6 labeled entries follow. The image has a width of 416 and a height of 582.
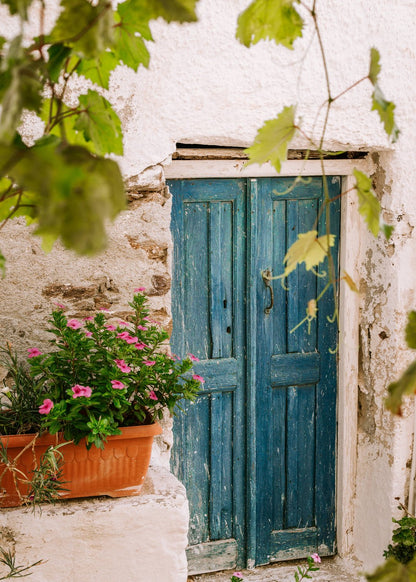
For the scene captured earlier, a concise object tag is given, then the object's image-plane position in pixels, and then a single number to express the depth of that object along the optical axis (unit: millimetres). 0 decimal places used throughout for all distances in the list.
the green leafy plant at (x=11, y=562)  2145
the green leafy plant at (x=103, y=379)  2271
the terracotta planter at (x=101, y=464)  2332
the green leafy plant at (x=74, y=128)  518
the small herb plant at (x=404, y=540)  3223
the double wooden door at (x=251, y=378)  3314
